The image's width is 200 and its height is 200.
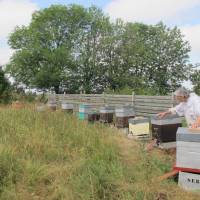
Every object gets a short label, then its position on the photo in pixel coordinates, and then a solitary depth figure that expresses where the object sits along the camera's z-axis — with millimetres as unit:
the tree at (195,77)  30668
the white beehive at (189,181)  3679
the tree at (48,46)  28498
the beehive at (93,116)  8727
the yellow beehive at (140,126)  6262
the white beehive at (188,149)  3664
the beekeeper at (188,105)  4229
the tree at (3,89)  19847
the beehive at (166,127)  5203
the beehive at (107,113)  8443
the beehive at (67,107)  11112
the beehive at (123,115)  7591
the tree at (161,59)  31459
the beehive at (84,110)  9061
